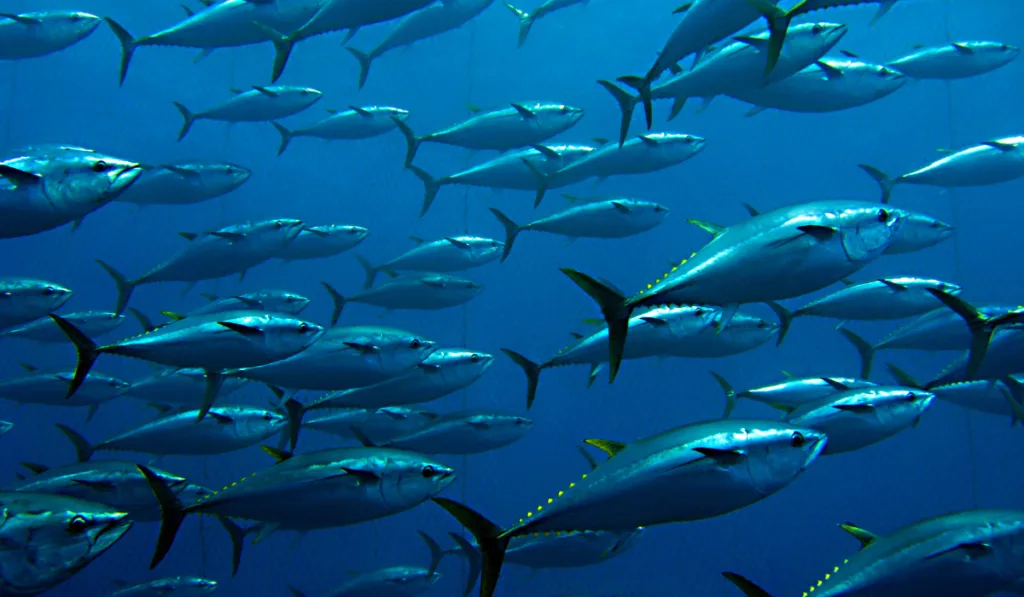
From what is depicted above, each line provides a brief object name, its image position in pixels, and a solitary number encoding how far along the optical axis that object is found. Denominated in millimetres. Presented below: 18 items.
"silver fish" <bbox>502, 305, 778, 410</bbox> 2906
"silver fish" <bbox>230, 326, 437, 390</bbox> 2781
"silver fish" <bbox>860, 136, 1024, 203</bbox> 3947
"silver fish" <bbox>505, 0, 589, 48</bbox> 4770
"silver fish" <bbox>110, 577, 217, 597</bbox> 4062
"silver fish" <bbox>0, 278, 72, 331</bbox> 3432
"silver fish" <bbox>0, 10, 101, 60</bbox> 3980
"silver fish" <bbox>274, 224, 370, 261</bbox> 4578
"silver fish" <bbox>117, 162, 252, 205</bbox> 4379
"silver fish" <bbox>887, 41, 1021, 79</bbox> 4473
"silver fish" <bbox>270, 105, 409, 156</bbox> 5105
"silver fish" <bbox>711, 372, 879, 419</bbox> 3264
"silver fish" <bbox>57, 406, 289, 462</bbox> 3338
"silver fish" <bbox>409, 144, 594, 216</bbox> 4406
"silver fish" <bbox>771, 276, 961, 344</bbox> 3338
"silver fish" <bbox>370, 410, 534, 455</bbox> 3717
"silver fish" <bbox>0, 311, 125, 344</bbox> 4578
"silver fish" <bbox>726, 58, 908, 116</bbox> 2934
